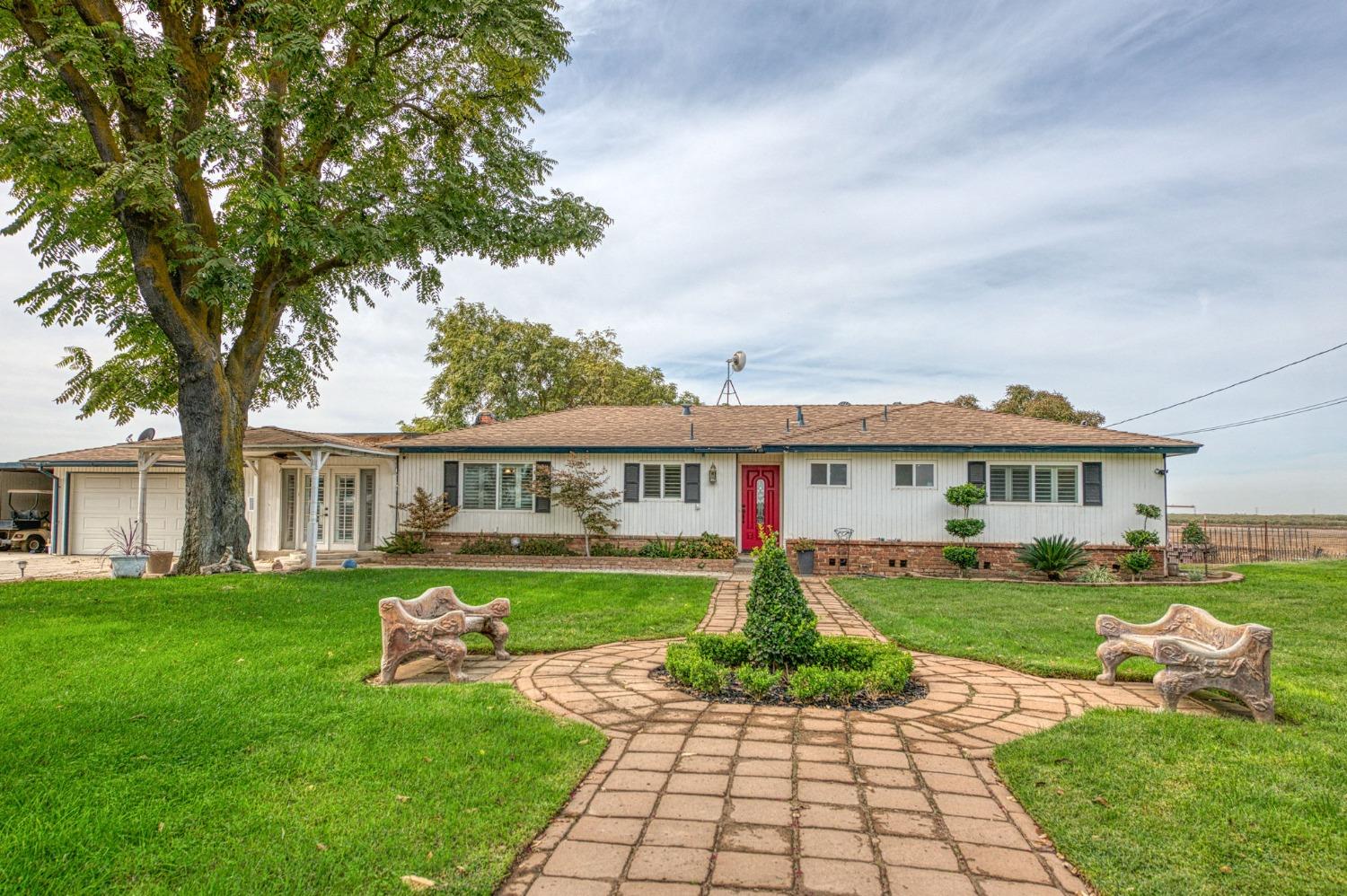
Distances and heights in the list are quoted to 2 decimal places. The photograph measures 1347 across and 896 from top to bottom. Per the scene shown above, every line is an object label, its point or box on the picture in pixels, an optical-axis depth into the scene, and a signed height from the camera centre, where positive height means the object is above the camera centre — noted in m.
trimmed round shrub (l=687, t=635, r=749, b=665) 5.55 -1.29
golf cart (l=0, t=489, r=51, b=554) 17.88 -1.01
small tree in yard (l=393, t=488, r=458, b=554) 15.67 -0.54
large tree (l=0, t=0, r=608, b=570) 10.20 +5.38
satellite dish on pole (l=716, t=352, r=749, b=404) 20.70 +3.10
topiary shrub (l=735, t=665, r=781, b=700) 4.77 -1.33
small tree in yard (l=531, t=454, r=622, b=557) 15.12 -0.02
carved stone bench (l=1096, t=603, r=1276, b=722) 4.35 -1.12
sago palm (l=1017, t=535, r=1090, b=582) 13.01 -1.24
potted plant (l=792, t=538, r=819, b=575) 14.03 -1.31
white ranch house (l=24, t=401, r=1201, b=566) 14.10 +0.37
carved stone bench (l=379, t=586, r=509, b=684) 5.12 -1.10
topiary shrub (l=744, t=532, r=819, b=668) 5.24 -0.99
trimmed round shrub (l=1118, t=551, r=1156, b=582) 13.12 -1.36
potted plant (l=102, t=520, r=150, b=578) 11.63 -1.18
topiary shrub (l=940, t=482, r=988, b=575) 13.61 -0.71
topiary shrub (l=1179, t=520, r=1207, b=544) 13.52 -0.87
